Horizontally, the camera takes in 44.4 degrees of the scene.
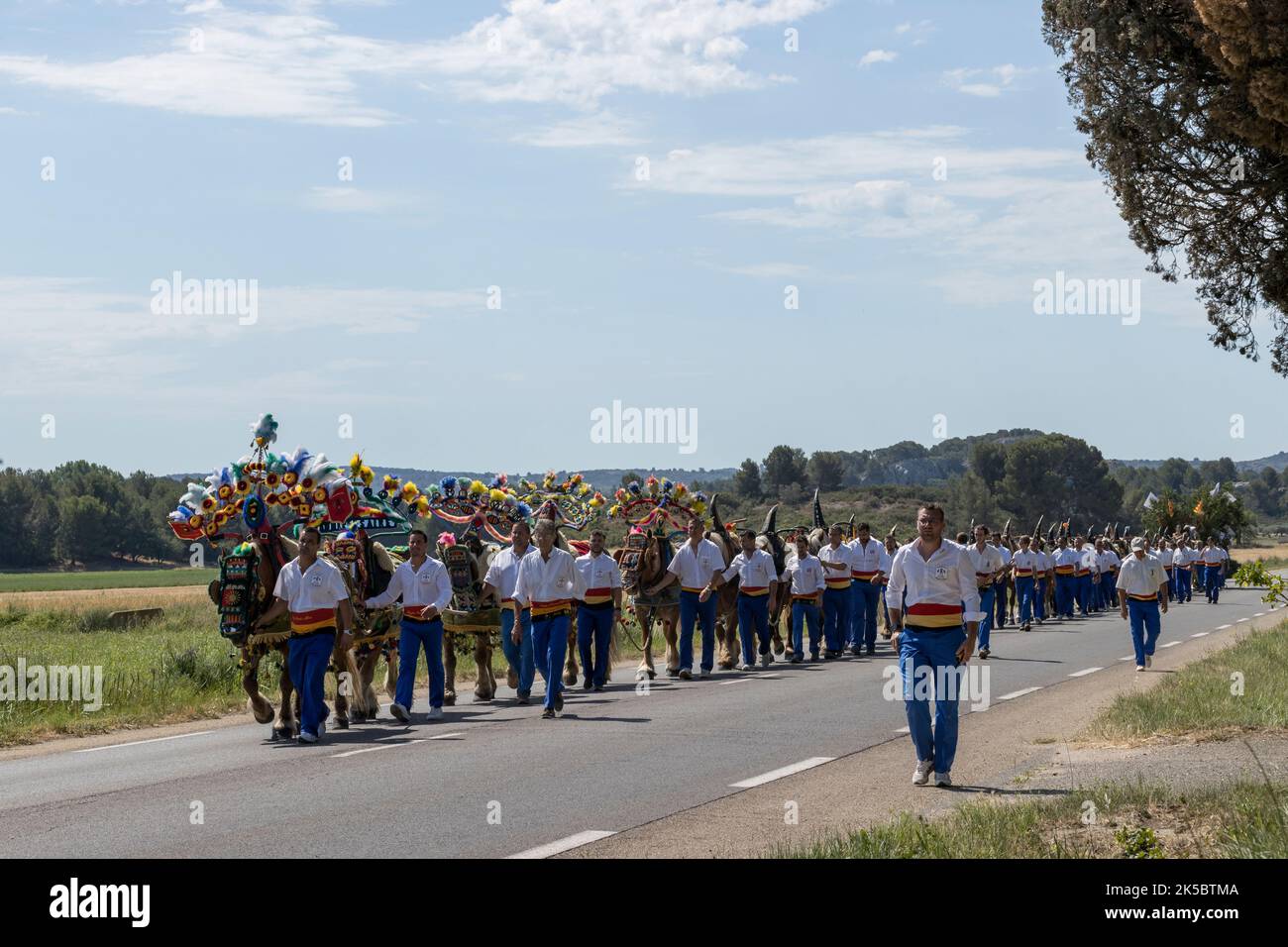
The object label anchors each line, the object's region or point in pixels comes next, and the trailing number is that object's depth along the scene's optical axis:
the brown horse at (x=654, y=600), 22.12
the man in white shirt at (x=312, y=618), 14.73
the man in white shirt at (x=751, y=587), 23.30
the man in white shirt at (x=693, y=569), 21.56
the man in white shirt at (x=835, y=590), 25.86
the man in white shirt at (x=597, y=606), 19.52
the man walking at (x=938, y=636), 11.71
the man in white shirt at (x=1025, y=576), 34.16
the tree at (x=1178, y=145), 17.73
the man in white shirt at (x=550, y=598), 16.28
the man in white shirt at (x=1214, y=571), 46.97
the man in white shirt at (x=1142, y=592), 21.39
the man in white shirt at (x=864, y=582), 26.31
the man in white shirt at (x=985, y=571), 24.80
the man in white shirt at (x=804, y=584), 24.98
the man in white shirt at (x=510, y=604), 17.98
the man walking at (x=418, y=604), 16.66
